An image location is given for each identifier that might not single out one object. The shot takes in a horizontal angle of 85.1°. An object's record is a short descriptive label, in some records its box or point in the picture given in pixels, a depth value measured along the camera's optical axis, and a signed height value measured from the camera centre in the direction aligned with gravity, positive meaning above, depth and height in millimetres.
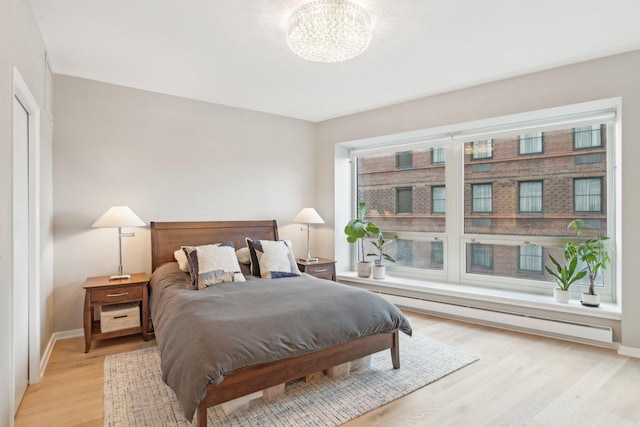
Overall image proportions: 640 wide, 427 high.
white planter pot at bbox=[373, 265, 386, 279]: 4672 -811
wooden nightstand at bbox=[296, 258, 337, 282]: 4476 -733
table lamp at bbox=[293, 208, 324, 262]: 4559 -86
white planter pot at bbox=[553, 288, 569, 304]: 3334 -821
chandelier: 2170 +1181
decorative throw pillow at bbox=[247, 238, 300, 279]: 3522 -501
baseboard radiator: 3109 -1119
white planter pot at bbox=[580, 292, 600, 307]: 3186 -824
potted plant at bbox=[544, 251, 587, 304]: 3270 -614
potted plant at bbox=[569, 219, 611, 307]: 3154 -443
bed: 1896 -766
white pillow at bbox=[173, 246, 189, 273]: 3445 -481
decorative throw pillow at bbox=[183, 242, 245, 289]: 3113 -499
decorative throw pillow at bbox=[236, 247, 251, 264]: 3836 -491
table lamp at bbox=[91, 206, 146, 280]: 3230 -66
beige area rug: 2074 -1228
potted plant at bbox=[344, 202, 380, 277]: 4738 -270
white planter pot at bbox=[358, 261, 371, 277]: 4812 -798
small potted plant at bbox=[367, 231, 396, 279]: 4688 -628
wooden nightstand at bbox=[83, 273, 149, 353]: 3053 -782
